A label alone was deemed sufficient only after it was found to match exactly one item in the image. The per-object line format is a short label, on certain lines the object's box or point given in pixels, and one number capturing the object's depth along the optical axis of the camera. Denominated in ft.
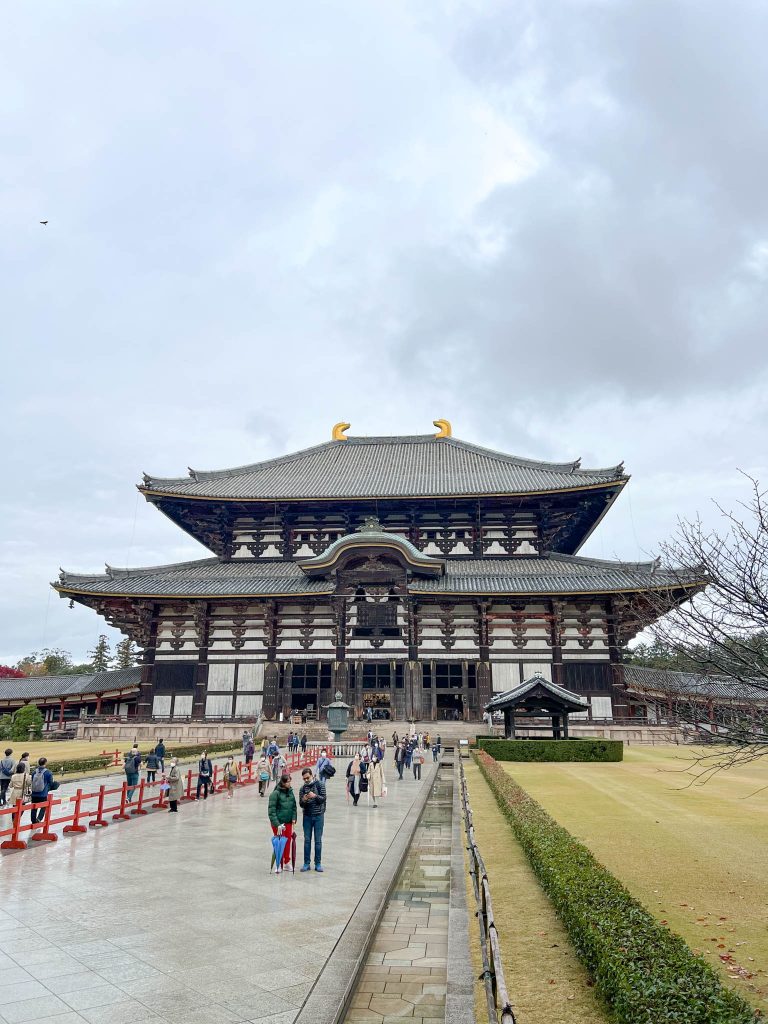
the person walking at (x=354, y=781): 61.41
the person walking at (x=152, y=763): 69.15
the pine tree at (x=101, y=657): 311.06
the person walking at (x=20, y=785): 47.69
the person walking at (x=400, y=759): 80.18
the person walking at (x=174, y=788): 55.98
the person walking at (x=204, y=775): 65.26
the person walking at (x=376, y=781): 62.08
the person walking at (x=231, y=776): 66.85
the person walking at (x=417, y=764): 83.20
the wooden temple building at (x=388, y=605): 130.21
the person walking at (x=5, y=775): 54.54
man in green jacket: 35.55
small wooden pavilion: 94.43
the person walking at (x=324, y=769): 51.42
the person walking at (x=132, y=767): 62.23
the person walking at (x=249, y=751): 88.63
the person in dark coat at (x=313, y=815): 36.11
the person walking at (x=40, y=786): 47.52
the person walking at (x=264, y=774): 67.36
